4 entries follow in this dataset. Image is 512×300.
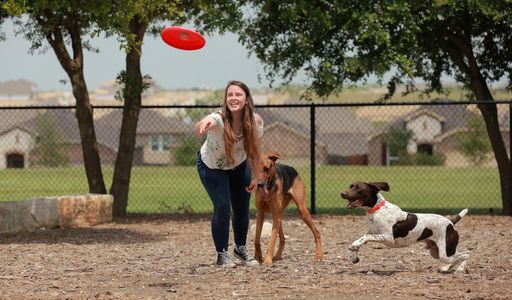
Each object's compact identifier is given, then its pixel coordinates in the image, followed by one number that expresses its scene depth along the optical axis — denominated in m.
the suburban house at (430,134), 73.63
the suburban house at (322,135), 76.38
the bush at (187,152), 58.00
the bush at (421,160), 64.06
